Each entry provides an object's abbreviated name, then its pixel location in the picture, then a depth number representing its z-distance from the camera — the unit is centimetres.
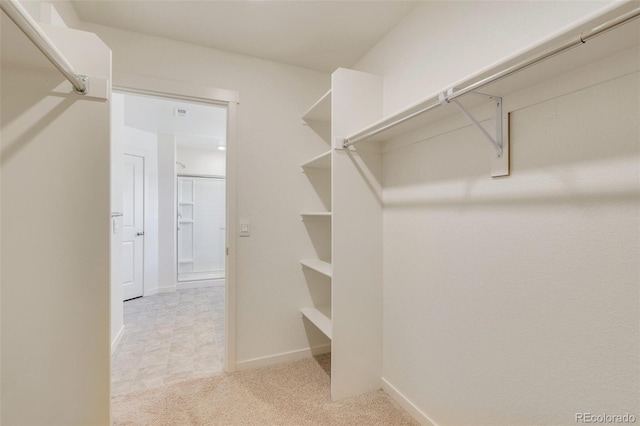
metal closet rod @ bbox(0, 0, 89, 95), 69
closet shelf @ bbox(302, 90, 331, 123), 207
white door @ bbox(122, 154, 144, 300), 392
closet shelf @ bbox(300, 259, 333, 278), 200
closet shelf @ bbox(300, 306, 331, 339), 203
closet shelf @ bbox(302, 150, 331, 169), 205
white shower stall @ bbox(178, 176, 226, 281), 522
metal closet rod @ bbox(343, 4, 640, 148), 65
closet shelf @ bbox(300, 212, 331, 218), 207
